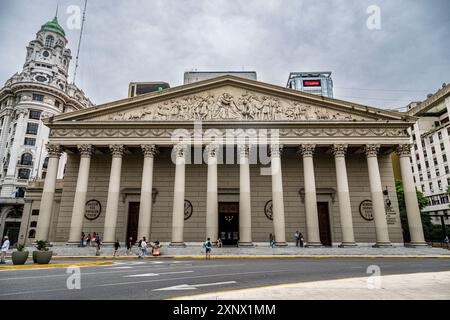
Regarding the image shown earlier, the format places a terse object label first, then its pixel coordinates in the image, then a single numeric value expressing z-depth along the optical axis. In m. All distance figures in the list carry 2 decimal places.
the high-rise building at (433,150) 53.41
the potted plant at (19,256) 14.80
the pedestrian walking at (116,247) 20.65
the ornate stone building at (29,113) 51.06
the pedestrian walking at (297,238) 23.69
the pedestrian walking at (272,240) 22.65
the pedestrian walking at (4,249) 15.84
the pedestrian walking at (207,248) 19.29
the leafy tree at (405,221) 40.16
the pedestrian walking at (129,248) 21.72
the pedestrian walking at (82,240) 22.77
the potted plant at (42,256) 15.22
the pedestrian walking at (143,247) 20.08
